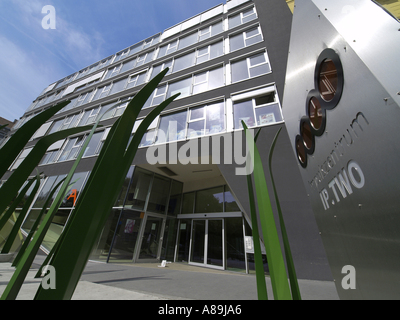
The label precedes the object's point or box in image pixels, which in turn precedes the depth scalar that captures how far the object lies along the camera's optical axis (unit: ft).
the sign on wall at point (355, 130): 2.49
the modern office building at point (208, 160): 18.30
